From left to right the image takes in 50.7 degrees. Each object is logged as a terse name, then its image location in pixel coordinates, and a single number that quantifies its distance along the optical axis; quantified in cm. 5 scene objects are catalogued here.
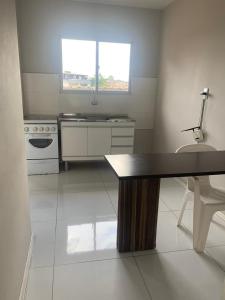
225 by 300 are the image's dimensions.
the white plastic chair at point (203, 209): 198
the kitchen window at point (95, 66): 401
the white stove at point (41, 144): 360
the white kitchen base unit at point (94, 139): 376
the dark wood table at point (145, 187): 167
